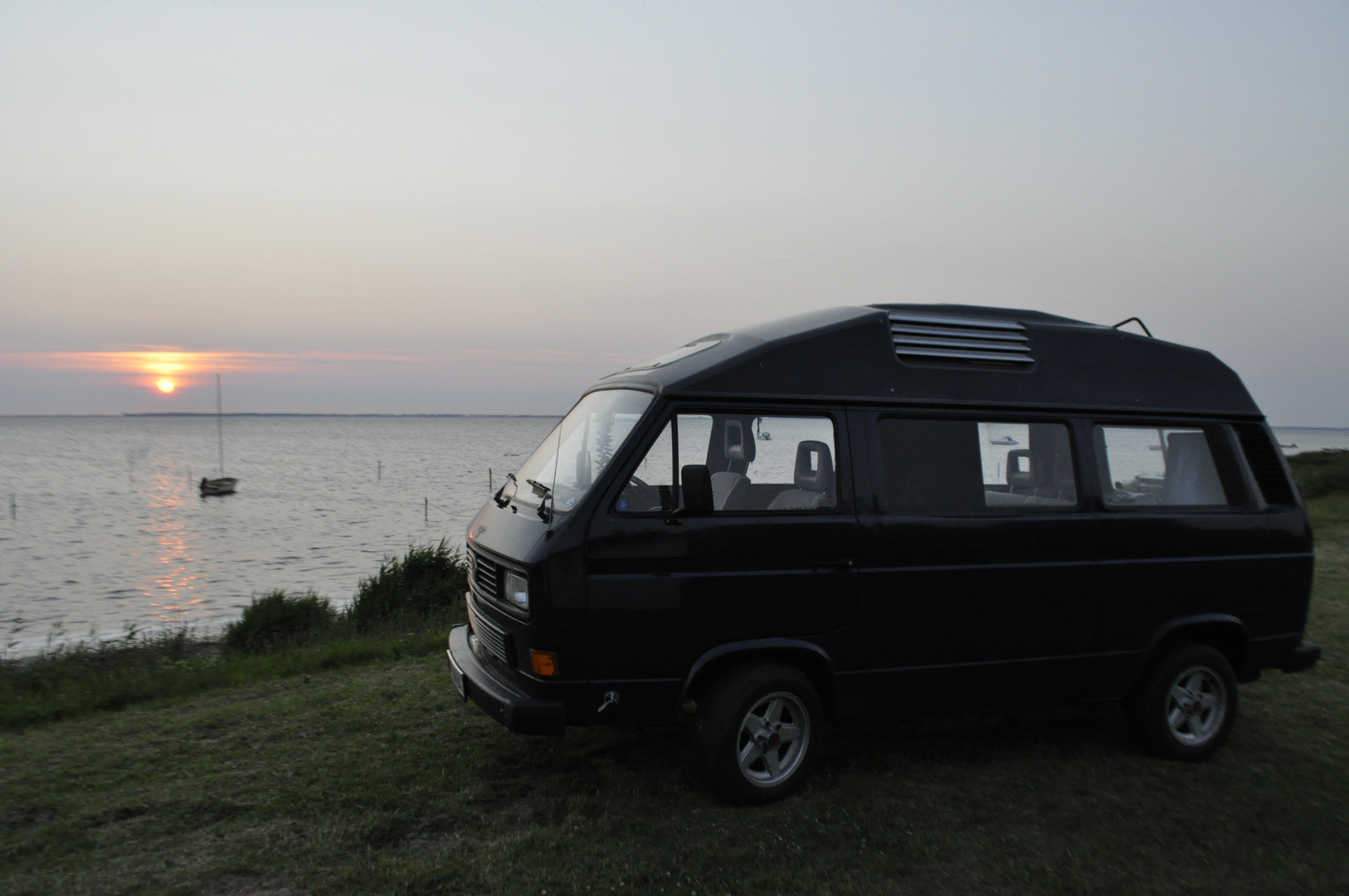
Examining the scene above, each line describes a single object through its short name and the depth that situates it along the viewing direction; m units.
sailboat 47.97
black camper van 4.60
